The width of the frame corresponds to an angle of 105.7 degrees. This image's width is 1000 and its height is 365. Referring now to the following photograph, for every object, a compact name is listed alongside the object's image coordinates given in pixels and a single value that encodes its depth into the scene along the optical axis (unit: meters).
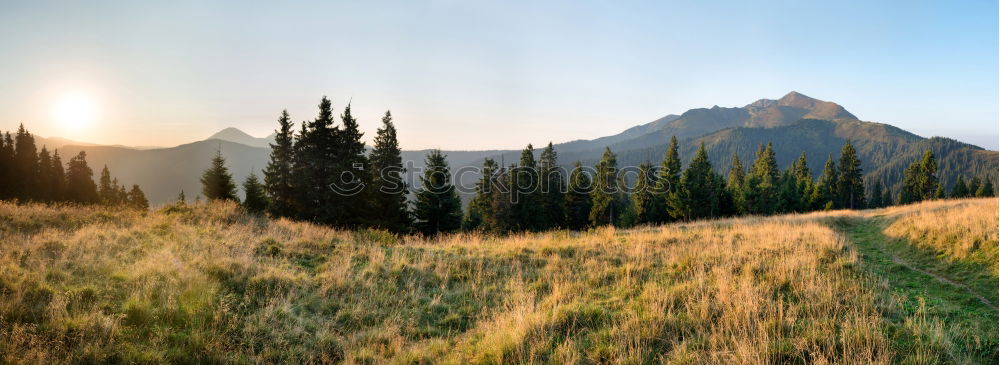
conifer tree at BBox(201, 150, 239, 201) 35.25
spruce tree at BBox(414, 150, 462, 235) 37.50
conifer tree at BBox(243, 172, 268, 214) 36.19
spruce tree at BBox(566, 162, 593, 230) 51.06
